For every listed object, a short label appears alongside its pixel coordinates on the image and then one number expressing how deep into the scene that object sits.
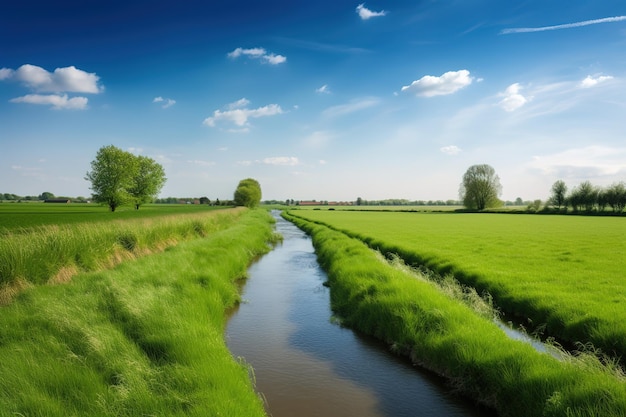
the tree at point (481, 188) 125.06
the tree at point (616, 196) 95.44
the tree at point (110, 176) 74.19
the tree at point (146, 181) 91.88
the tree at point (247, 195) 129.88
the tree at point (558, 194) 118.44
